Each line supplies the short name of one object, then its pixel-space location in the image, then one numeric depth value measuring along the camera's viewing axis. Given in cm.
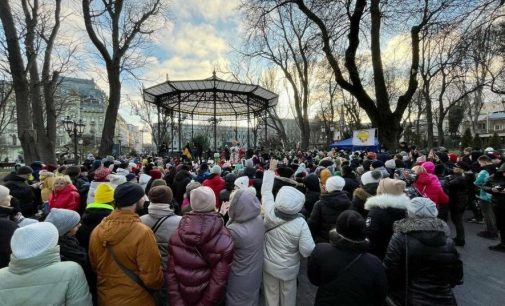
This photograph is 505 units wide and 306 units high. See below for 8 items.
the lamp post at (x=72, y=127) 1570
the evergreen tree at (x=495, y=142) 3471
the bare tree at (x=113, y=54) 1242
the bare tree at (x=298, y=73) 2672
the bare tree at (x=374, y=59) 1194
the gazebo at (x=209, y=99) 1310
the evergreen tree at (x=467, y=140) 3589
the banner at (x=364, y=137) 1445
